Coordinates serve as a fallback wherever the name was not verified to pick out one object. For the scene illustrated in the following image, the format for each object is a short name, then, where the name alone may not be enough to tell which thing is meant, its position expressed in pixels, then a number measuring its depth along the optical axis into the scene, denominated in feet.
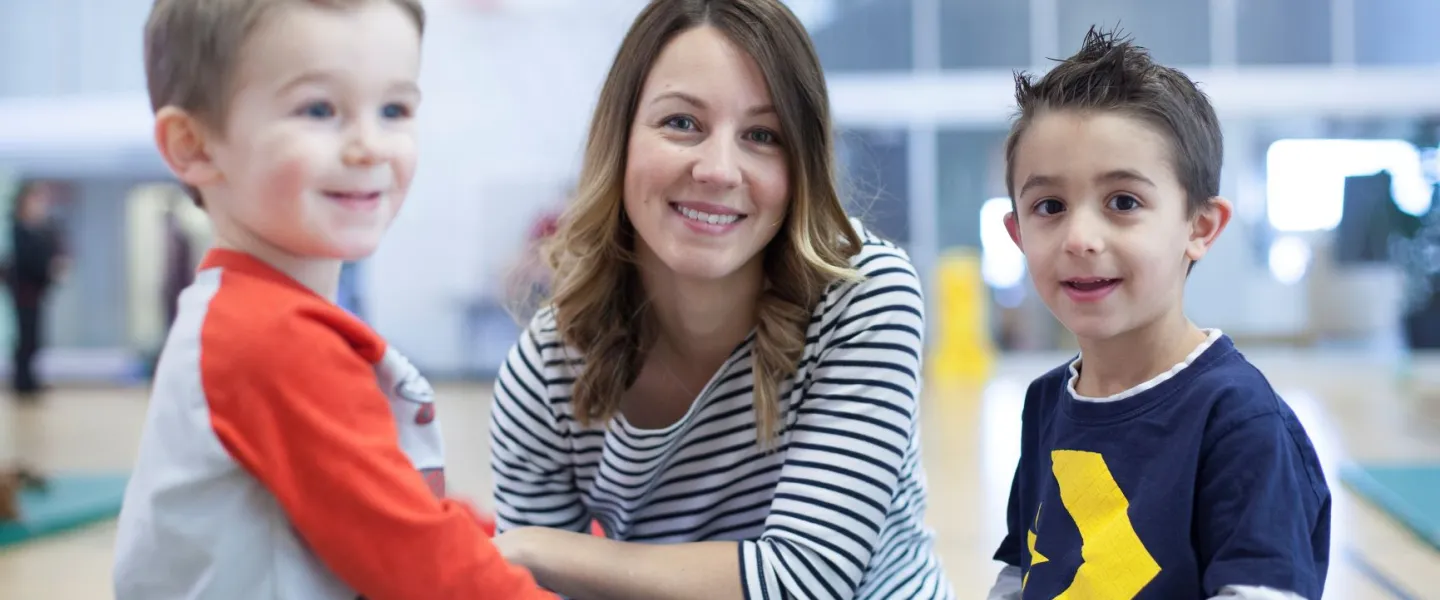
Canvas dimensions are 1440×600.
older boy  3.86
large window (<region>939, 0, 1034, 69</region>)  38.19
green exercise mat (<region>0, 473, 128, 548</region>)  14.85
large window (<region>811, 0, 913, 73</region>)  37.88
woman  5.14
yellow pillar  34.14
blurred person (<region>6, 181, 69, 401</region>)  30.48
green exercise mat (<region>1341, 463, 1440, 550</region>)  13.51
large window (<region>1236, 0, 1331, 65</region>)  37.55
